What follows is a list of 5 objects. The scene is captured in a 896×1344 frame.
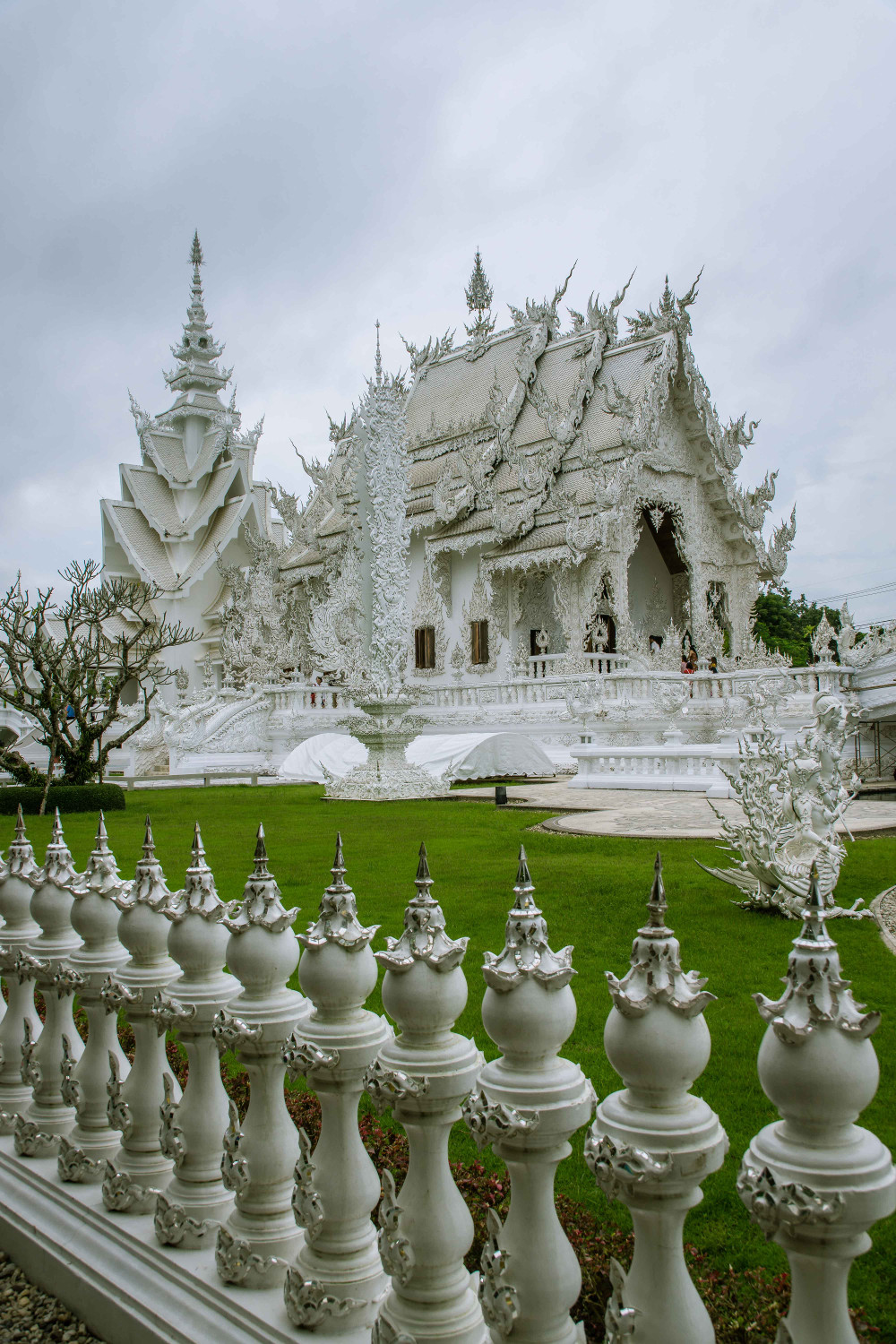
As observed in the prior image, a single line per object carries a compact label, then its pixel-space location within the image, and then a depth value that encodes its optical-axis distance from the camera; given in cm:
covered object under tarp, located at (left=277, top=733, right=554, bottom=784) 1662
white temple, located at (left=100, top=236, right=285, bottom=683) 3341
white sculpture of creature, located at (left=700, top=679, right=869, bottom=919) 555
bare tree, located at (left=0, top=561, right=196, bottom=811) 1379
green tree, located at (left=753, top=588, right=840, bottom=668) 3880
